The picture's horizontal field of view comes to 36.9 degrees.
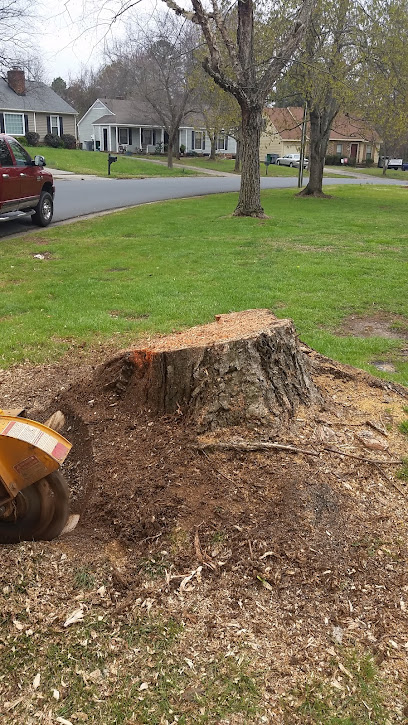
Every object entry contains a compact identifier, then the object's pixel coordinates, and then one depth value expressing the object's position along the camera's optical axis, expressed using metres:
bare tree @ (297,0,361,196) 19.30
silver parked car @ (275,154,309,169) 59.72
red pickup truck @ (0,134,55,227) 12.91
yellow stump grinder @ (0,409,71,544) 2.86
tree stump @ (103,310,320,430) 3.81
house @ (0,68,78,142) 45.91
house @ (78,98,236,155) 58.84
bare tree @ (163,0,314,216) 14.21
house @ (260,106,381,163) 67.25
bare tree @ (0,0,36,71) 24.42
